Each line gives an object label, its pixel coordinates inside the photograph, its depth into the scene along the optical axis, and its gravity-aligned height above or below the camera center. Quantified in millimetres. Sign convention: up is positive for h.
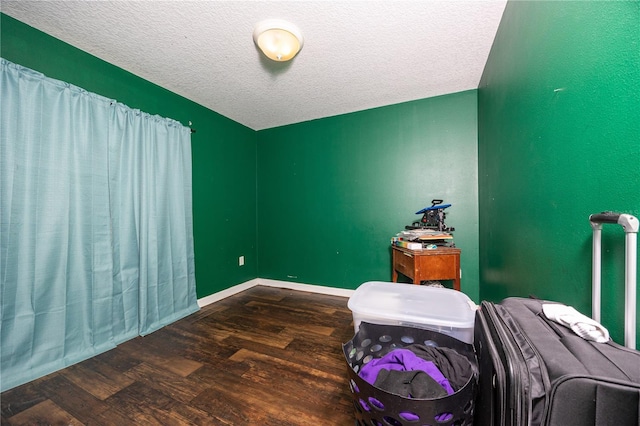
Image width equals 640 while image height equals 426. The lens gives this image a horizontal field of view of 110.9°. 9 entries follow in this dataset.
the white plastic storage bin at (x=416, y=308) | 1012 -517
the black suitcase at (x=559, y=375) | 395 -344
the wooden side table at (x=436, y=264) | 1789 -470
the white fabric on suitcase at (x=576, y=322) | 505 -293
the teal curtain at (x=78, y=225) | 1313 -93
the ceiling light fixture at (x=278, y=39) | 1406 +1150
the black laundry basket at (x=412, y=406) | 610 -576
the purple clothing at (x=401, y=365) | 764 -581
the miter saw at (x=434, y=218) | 2080 -105
